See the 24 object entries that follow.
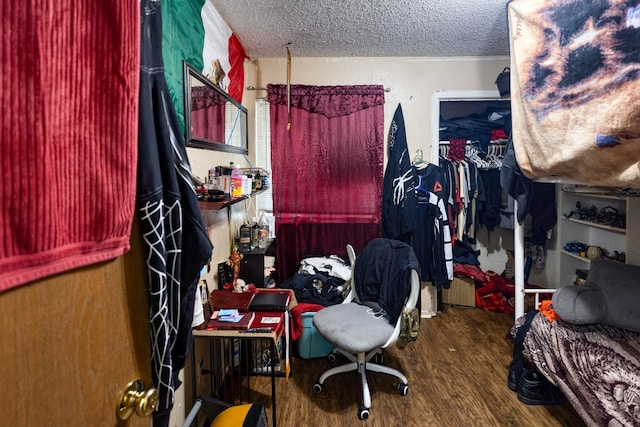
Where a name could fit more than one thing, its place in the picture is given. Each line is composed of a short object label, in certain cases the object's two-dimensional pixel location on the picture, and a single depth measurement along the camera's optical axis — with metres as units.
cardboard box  3.85
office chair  2.21
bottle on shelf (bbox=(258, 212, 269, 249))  2.88
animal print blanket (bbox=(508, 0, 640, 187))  1.45
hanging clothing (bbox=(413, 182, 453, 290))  3.35
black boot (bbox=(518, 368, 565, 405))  2.22
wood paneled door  0.49
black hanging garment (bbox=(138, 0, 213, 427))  0.74
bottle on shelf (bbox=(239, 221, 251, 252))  2.72
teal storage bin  2.73
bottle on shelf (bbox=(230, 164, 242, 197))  2.32
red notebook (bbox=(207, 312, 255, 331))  1.84
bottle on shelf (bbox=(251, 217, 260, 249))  2.79
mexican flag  1.76
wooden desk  1.80
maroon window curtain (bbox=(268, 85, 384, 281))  3.30
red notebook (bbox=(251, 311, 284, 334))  1.89
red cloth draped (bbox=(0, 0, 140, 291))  0.48
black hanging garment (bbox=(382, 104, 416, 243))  3.31
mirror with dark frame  1.94
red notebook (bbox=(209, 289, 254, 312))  2.08
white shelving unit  3.12
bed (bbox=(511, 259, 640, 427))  1.67
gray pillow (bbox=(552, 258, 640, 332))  1.96
